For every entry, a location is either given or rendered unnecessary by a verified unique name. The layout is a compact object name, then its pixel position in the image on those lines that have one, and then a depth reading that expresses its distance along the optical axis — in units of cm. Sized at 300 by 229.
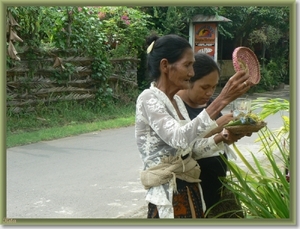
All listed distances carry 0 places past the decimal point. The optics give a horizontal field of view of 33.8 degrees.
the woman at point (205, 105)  255
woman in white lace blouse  207
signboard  606
